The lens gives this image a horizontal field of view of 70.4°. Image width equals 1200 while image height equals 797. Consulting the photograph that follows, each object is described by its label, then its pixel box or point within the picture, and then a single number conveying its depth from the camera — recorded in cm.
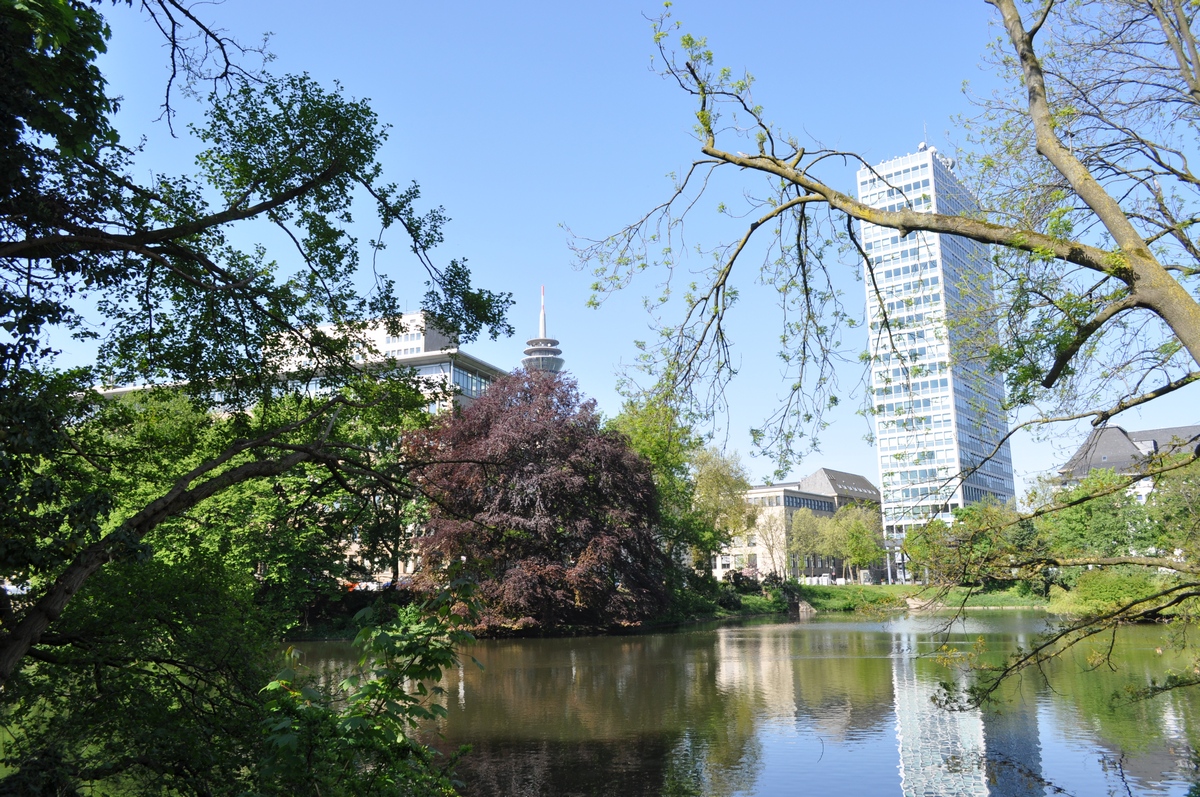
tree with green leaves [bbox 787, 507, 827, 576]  7075
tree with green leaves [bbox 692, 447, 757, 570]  4831
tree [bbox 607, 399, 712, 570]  3742
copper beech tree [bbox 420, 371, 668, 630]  3017
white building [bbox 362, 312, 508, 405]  5900
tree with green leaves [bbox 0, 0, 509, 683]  496
